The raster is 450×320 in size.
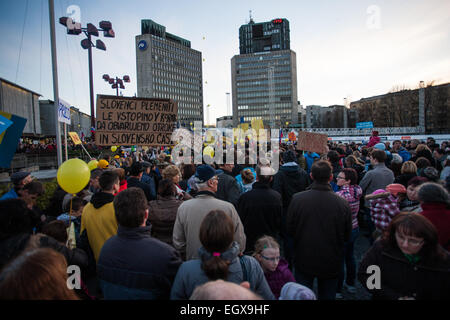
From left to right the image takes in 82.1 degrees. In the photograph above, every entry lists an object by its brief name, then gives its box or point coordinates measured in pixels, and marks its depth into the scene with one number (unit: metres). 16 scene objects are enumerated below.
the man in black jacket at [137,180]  4.48
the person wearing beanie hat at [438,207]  2.38
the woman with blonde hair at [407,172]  4.50
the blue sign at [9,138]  4.11
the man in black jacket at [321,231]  2.78
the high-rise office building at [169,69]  115.62
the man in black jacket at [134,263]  1.90
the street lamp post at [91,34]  23.79
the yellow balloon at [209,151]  7.56
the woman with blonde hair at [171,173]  4.50
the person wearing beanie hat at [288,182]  4.66
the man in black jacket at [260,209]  3.40
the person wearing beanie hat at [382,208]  3.08
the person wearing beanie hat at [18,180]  3.87
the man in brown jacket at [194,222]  2.65
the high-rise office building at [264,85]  125.19
